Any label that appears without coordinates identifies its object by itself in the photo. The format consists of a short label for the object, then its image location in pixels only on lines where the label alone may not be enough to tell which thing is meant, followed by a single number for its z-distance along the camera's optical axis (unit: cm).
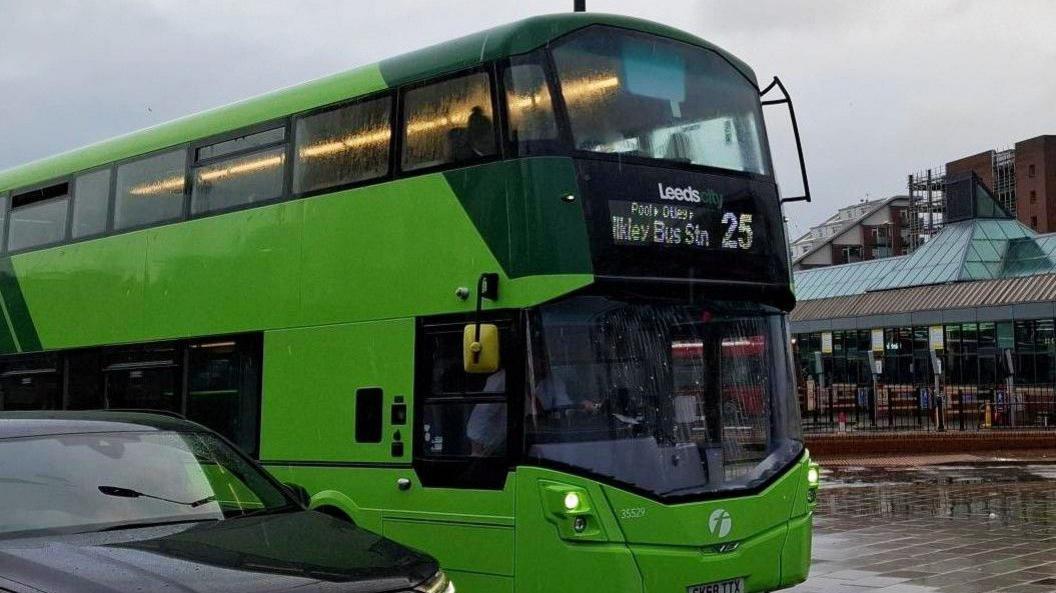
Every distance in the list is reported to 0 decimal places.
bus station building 3344
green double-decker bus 769
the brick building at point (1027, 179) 9462
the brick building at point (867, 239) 10725
